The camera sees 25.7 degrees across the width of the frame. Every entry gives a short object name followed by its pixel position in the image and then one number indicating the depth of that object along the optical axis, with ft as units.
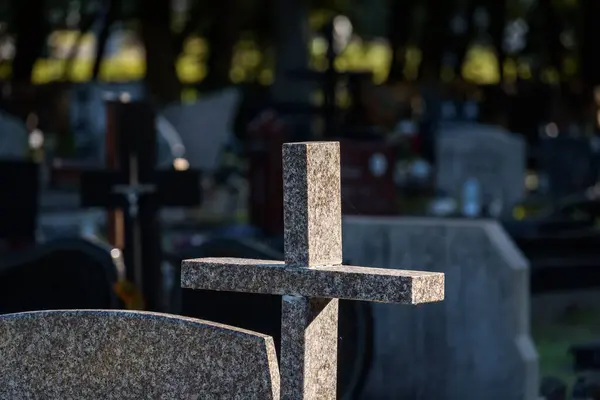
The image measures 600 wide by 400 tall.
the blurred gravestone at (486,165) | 42.29
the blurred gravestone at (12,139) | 47.44
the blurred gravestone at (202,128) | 50.34
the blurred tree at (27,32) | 76.28
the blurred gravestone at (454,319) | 21.24
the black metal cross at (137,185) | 26.21
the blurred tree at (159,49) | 72.59
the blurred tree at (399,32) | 87.76
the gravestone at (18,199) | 31.07
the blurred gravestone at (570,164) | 49.35
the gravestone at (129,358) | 11.55
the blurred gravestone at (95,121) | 43.27
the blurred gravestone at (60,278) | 20.36
